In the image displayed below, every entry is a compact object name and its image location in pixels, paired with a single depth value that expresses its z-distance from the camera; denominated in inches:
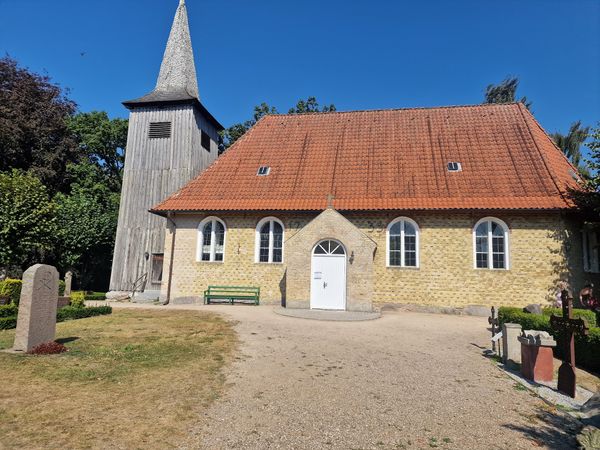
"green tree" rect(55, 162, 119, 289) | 984.3
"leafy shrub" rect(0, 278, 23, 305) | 605.9
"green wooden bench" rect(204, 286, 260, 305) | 690.8
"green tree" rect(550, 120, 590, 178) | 1139.3
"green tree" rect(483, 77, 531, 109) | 1444.4
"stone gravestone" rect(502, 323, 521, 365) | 336.8
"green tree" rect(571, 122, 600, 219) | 545.3
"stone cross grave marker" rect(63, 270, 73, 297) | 808.4
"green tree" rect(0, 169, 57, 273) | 744.3
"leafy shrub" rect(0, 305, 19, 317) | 476.6
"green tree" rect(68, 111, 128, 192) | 1208.8
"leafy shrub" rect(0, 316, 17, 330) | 434.4
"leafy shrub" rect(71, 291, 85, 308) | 592.7
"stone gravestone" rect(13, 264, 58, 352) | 319.0
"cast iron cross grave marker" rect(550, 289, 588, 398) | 266.1
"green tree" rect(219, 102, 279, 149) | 1469.0
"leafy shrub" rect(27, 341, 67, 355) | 315.5
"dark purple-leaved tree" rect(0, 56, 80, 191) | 1030.4
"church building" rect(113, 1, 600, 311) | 625.0
